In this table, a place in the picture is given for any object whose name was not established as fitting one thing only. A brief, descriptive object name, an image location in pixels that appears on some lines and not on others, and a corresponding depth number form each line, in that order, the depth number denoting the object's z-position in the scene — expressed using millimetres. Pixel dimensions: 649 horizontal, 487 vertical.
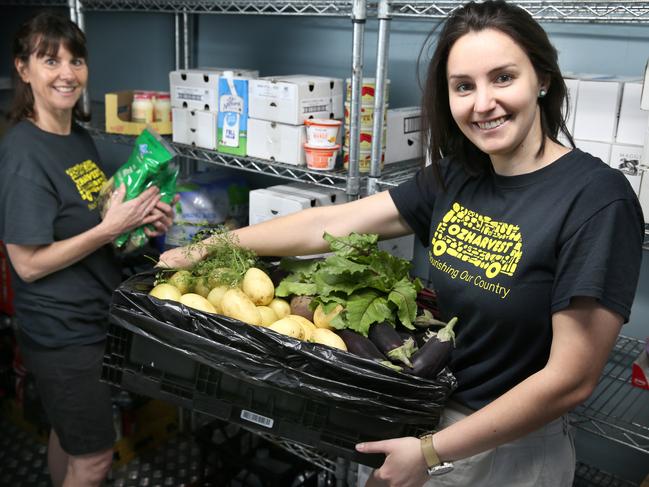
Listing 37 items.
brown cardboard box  2568
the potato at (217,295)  1435
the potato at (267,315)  1392
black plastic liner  1222
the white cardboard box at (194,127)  2297
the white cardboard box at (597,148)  1593
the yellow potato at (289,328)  1319
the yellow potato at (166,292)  1409
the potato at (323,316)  1362
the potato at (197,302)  1377
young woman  1108
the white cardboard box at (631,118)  1539
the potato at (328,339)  1298
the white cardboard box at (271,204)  2053
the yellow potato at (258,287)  1435
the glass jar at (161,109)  2559
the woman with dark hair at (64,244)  1908
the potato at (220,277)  1460
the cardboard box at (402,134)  2070
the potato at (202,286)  1484
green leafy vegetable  1341
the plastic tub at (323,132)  1997
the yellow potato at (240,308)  1356
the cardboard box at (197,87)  2264
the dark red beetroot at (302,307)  1422
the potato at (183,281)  1480
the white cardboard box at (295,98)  2035
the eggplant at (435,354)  1235
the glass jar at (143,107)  2549
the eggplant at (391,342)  1255
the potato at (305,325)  1343
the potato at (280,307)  1442
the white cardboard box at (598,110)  1567
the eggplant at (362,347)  1268
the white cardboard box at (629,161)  1549
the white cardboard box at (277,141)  2066
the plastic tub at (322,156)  2012
